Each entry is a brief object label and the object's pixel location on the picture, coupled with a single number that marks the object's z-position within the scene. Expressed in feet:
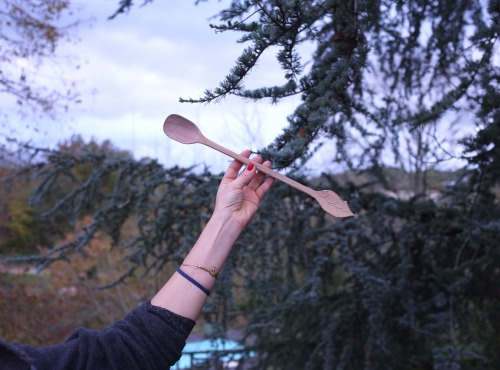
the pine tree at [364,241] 12.05
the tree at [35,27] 24.41
